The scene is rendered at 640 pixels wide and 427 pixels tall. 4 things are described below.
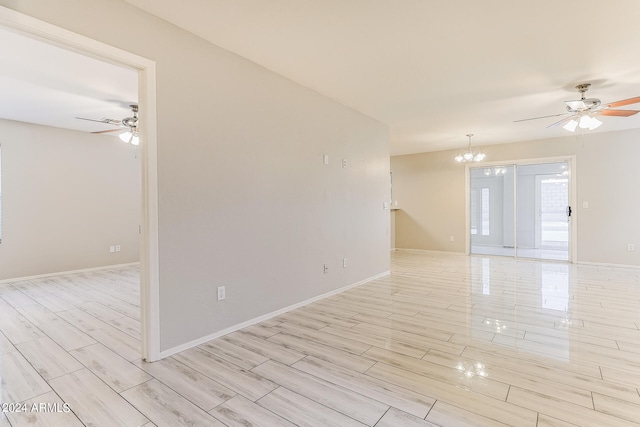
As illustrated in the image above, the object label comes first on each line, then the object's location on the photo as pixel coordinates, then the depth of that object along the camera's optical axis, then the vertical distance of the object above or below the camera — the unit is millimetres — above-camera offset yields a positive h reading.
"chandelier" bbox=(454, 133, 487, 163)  6212 +1106
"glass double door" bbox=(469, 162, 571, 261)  6352 +19
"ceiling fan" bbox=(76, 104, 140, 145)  4172 +1236
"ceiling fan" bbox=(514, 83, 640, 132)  3461 +1200
